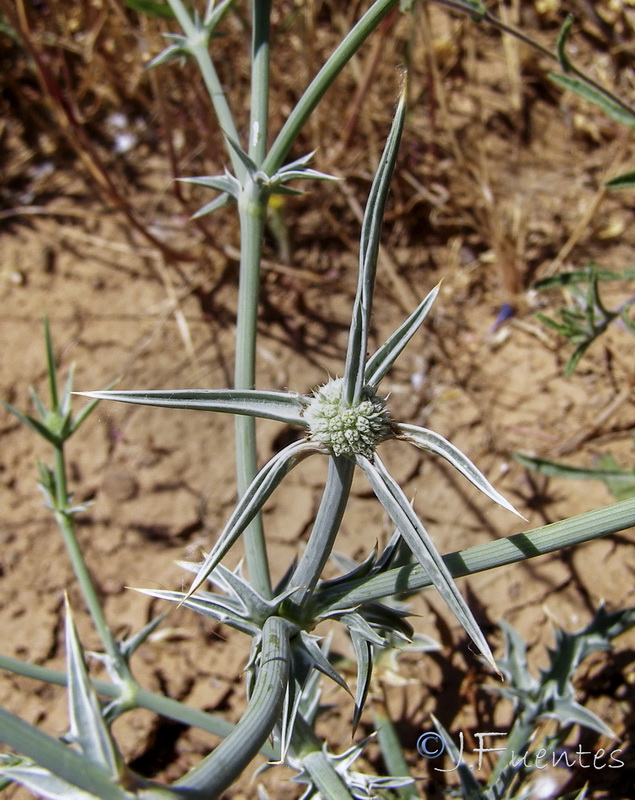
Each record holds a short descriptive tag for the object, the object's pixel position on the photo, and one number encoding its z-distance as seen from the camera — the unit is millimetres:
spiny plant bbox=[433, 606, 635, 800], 184
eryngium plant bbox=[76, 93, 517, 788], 111
